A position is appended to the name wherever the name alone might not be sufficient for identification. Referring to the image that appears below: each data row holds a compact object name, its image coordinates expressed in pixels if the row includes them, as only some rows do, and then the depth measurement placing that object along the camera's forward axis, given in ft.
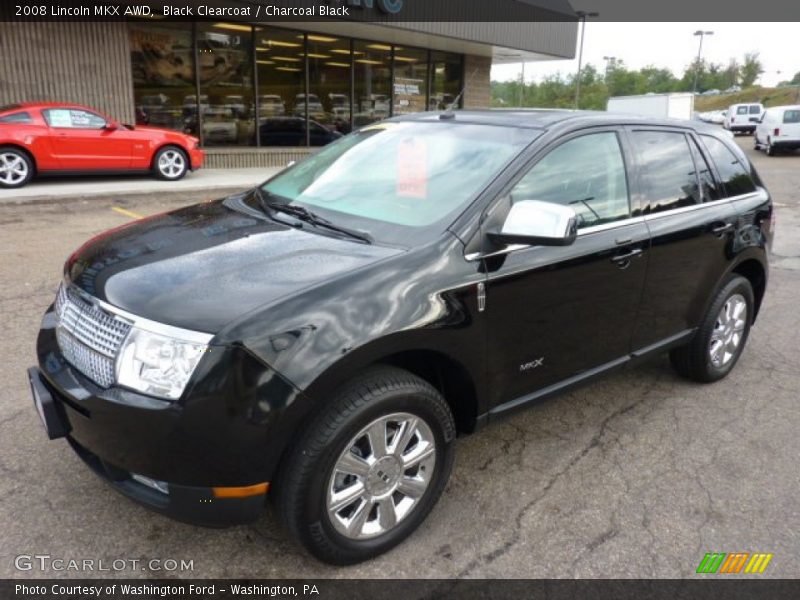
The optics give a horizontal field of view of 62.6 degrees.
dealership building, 43.60
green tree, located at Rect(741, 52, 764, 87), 281.13
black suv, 7.10
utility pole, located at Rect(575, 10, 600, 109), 89.14
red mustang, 35.55
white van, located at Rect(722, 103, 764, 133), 125.08
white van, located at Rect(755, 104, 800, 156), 75.56
